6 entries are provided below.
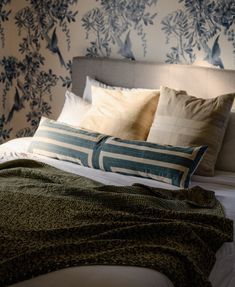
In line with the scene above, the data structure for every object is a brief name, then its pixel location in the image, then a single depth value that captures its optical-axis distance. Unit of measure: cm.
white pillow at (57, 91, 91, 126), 290
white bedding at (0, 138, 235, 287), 131
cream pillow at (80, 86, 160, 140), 262
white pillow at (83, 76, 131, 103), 302
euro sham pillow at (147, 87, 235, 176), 245
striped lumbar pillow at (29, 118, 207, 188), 226
